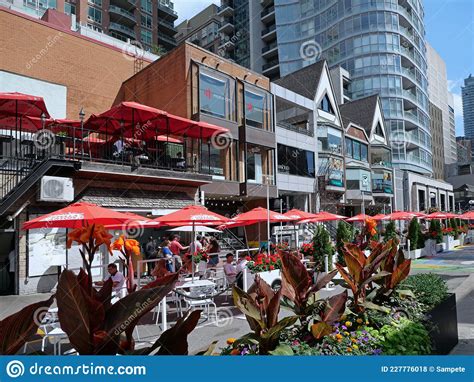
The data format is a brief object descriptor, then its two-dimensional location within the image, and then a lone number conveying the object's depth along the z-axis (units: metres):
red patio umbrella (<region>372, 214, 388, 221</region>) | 23.30
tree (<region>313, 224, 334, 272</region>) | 13.38
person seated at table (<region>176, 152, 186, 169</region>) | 18.75
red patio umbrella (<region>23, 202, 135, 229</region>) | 8.12
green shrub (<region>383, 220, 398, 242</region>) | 21.58
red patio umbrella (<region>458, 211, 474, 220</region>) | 29.02
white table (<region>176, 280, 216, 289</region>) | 8.71
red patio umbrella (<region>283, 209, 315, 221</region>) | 15.00
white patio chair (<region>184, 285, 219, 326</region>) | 8.28
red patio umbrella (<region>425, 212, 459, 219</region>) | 25.88
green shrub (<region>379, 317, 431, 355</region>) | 4.08
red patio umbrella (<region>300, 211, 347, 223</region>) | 17.64
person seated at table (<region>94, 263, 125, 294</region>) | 7.88
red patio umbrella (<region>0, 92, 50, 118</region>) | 12.55
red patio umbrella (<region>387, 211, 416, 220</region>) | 23.44
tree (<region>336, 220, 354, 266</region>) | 16.03
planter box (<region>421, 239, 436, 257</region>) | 22.76
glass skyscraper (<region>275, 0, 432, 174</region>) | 55.62
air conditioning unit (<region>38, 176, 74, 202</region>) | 13.08
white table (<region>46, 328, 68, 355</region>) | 5.51
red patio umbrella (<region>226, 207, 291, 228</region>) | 12.78
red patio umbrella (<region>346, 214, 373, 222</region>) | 20.25
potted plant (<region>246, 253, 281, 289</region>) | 10.59
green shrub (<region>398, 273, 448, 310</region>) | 5.59
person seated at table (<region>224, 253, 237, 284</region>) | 10.40
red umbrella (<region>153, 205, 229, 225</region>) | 9.93
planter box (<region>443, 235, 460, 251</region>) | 26.00
